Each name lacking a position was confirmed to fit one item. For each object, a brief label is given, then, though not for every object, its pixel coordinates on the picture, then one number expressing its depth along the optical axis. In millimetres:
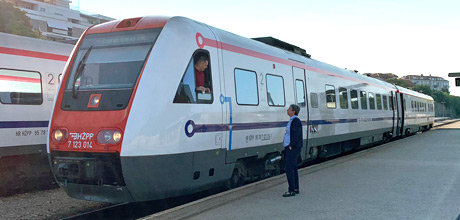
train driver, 6703
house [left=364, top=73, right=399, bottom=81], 142100
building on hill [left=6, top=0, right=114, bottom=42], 71894
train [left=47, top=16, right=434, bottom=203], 5863
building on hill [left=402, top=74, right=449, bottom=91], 194025
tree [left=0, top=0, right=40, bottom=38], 31469
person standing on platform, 7145
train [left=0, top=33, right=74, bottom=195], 8547
